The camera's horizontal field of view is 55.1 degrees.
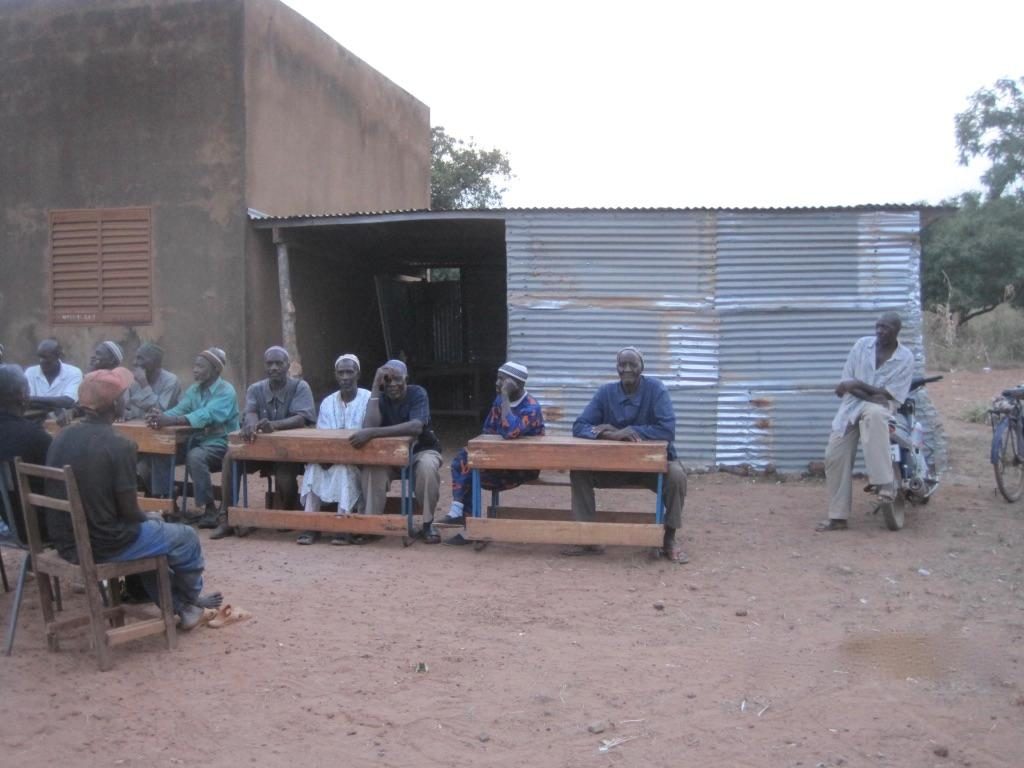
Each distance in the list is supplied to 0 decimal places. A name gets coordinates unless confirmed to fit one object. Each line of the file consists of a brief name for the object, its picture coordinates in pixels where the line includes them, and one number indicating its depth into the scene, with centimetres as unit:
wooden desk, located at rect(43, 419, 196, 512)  726
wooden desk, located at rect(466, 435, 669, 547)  636
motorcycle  727
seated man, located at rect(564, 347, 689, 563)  655
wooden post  1098
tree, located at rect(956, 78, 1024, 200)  2631
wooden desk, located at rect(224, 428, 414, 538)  677
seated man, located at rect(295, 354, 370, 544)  700
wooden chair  431
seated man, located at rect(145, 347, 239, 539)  736
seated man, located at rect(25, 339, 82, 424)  816
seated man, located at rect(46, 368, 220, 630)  440
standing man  718
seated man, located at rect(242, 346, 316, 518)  738
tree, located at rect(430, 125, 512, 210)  2489
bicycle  816
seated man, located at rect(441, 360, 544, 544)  684
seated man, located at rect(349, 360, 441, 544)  688
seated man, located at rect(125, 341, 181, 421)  789
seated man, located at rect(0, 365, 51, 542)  503
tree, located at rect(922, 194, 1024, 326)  2359
